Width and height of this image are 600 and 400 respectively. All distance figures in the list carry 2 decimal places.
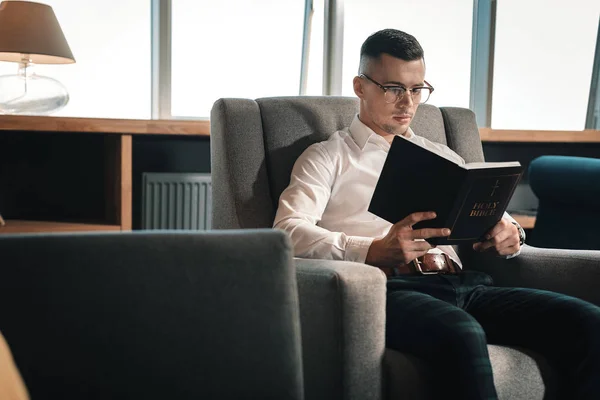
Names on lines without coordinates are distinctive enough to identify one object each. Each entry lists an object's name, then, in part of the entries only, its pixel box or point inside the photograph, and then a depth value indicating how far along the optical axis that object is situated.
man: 1.47
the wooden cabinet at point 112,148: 2.39
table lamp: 2.59
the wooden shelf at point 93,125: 2.36
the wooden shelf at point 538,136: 2.94
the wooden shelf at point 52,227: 2.39
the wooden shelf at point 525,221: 3.03
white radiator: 2.95
